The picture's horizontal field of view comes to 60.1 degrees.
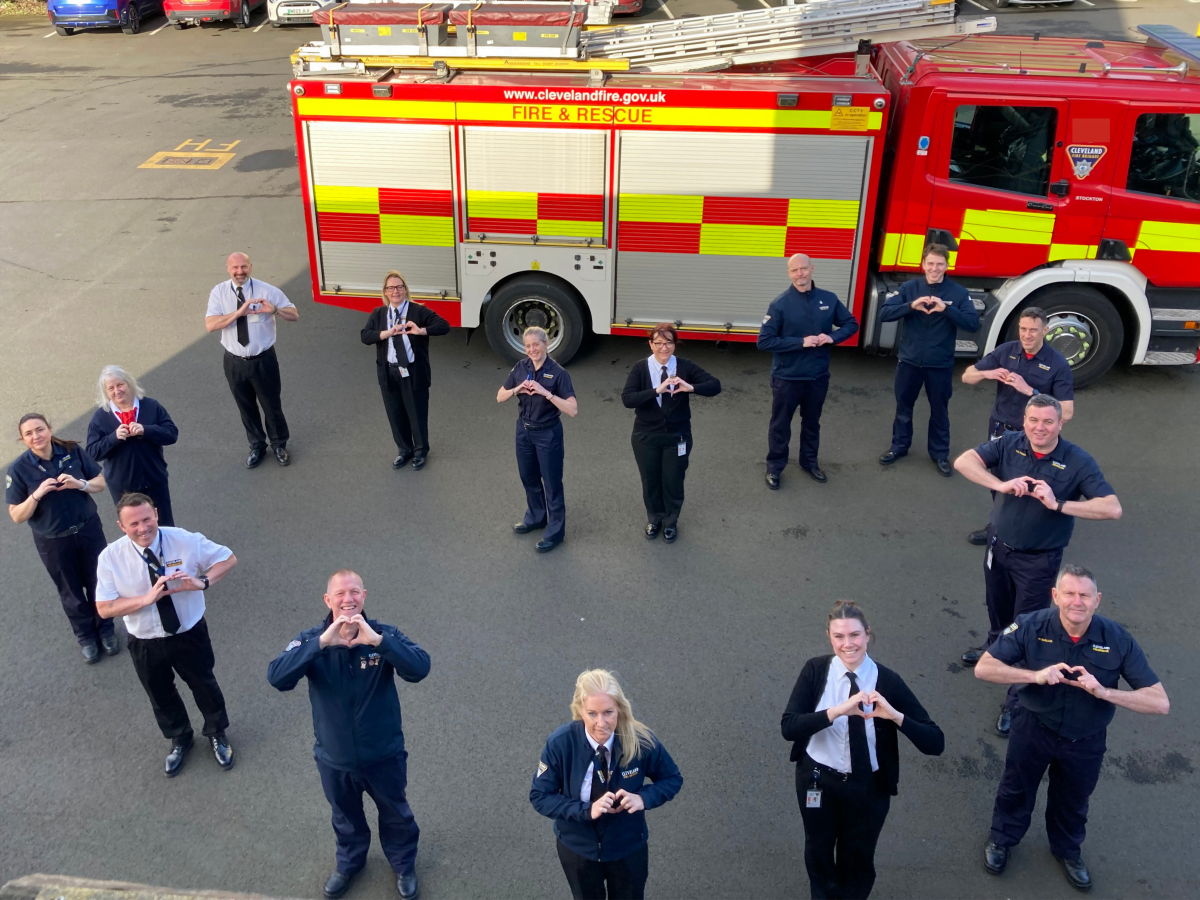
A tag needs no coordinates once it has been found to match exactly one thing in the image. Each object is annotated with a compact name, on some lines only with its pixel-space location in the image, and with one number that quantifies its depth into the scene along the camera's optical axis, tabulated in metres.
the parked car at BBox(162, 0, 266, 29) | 21.25
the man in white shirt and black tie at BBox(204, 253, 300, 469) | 7.22
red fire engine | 7.88
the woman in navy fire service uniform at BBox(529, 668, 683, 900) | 3.54
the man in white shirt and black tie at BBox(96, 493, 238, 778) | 4.56
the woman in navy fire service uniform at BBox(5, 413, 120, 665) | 5.37
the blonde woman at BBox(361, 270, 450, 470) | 7.29
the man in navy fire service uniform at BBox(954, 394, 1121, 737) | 4.92
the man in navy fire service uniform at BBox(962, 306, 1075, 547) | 6.22
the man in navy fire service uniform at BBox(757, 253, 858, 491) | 7.12
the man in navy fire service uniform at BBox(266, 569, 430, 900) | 3.92
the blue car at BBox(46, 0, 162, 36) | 21.34
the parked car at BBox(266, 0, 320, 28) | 20.58
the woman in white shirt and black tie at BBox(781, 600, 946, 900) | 3.77
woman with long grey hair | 5.90
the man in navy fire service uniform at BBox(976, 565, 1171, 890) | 3.96
